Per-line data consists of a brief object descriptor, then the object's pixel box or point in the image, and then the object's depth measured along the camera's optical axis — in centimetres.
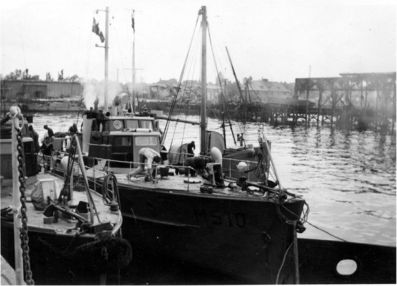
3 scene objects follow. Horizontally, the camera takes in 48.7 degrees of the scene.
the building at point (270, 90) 11762
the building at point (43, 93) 7488
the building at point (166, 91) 11909
